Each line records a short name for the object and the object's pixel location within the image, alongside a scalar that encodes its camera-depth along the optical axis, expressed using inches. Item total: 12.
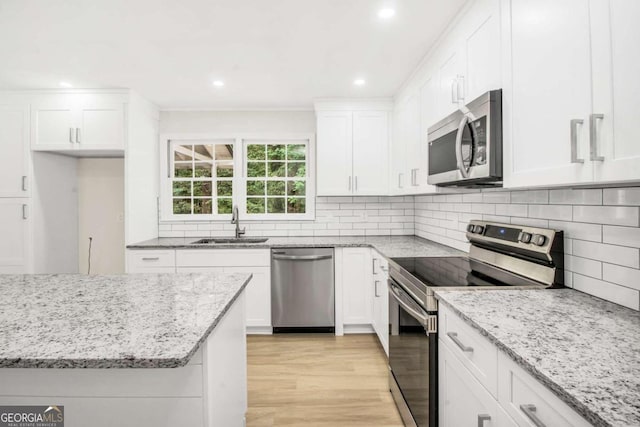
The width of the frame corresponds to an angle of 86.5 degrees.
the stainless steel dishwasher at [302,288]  131.3
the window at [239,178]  157.4
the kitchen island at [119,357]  35.4
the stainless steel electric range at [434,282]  61.6
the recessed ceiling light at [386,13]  76.5
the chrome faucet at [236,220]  150.3
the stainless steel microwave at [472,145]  60.2
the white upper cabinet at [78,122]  128.3
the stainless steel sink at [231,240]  145.4
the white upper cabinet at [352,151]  141.8
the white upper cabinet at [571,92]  35.6
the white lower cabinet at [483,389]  32.8
